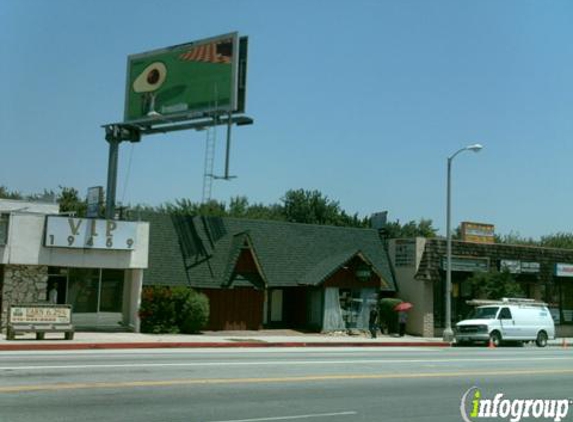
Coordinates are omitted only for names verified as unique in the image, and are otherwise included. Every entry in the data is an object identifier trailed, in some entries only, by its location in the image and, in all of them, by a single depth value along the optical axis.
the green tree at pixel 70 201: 57.52
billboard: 32.91
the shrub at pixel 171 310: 30.69
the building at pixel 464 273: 38.88
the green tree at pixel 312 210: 70.06
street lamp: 34.78
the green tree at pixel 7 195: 65.94
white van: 33.38
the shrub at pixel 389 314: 38.00
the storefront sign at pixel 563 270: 44.00
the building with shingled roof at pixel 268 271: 33.66
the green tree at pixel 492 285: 40.06
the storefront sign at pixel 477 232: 41.91
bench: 24.62
